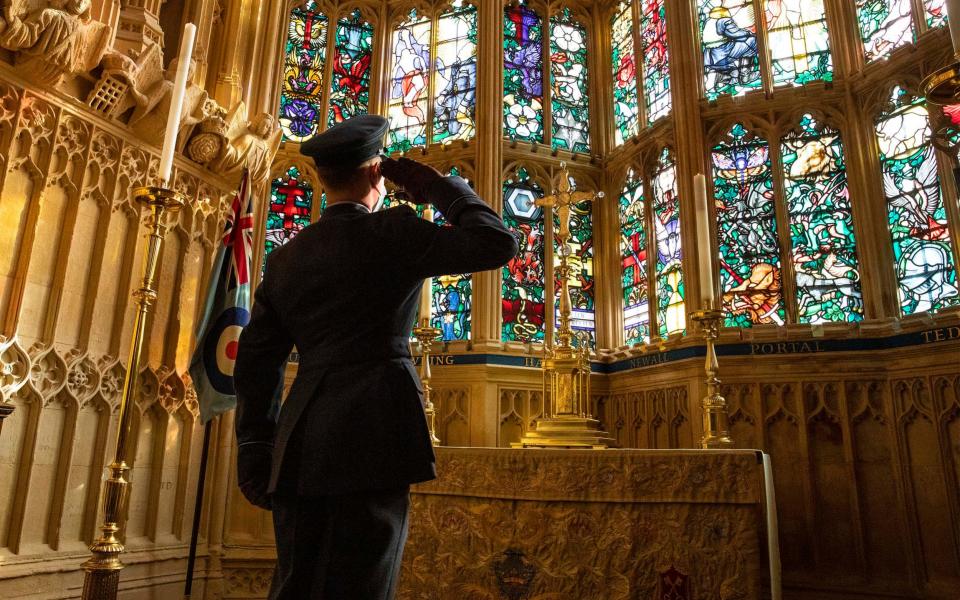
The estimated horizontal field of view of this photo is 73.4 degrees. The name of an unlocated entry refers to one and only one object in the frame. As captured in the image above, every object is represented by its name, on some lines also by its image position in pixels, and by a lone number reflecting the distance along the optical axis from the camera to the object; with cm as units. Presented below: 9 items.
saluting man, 113
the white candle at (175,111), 310
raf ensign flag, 465
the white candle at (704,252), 370
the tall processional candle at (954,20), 189
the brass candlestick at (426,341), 409
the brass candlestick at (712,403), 369
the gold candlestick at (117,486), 299
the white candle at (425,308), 423
